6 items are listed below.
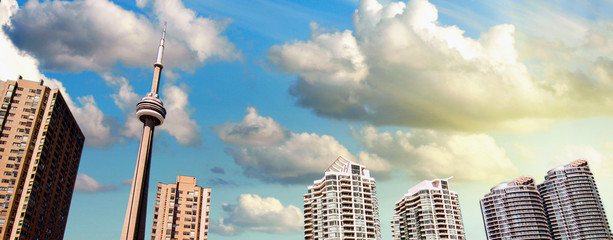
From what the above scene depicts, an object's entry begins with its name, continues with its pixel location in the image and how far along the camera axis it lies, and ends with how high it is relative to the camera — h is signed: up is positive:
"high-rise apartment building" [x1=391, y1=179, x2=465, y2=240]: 151.88 +32.73
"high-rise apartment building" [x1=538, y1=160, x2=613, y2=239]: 196.50 +33.75
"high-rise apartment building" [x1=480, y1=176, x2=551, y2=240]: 190.62 +38.16
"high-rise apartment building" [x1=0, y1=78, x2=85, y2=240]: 109.38 +39.48
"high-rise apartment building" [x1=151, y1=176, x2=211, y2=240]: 136.25 +31.22
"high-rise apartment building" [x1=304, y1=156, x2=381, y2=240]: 138.50 +32.96
